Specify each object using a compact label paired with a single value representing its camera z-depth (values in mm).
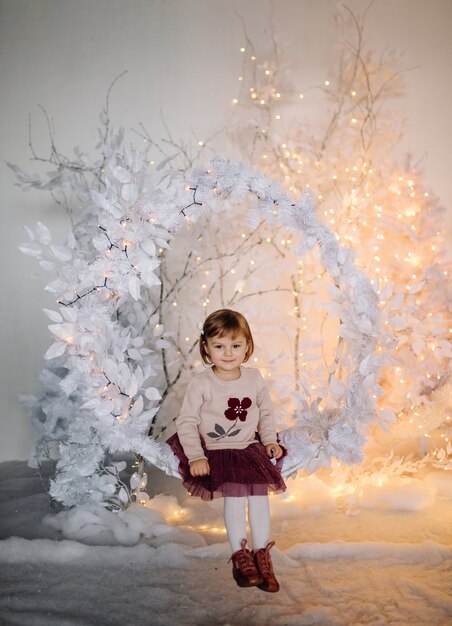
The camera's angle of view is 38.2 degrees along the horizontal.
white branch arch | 2133
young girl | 1994
